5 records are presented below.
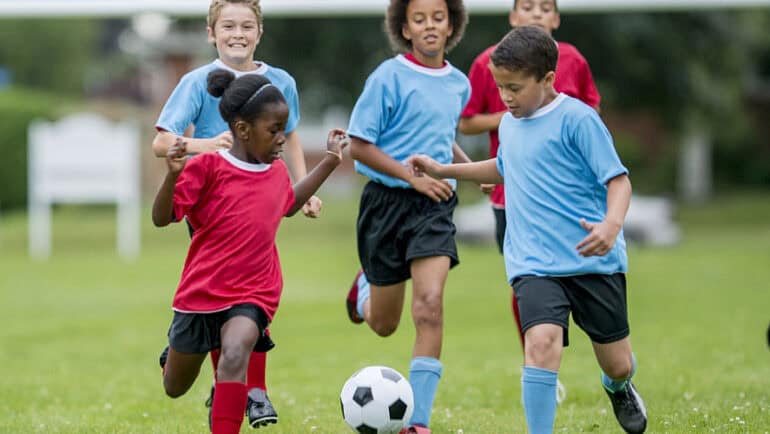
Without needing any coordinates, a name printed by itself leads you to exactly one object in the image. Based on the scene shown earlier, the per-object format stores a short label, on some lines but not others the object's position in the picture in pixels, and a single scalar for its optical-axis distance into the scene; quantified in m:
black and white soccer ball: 10.06
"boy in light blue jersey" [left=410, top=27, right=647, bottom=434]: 9.28
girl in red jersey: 9.23
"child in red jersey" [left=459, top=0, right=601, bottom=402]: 12.48
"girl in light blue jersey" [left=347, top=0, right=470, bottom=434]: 10.91
